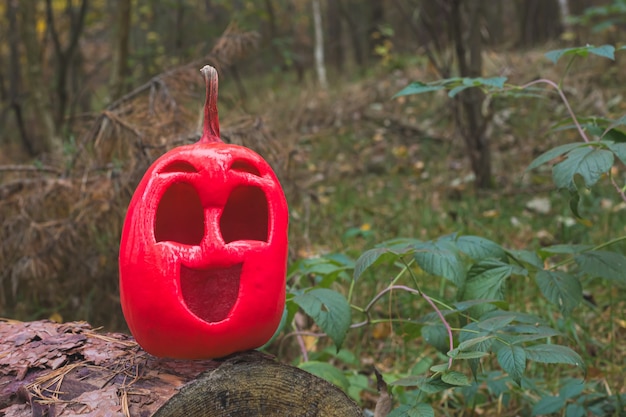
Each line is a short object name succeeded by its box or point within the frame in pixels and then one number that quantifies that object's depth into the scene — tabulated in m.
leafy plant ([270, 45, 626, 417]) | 1.26
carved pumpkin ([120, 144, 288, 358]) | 1.18
